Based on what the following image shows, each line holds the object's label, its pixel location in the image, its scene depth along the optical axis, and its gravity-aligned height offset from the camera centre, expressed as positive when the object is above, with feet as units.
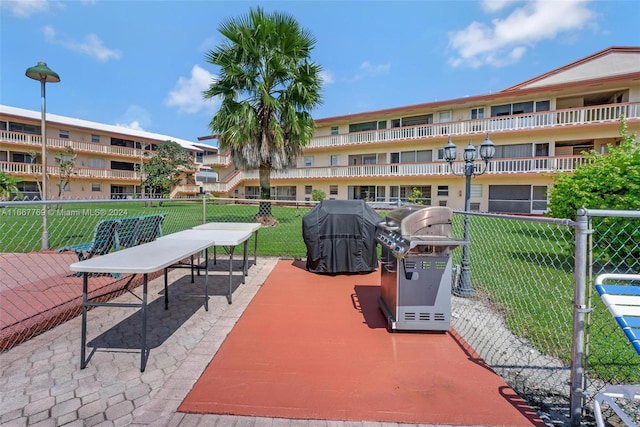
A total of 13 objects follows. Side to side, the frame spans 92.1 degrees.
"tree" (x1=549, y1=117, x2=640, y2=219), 21.15 +1.61
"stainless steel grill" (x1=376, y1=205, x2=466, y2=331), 11.86 -2.69
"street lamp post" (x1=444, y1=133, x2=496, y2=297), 17.22 +0.70
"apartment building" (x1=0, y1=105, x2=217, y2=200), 93.50 +16.16
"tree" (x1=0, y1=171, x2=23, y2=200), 35.19 +1.97
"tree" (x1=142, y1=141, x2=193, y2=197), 106.73 +12.26
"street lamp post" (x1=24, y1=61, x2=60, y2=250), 26.76 +11.25
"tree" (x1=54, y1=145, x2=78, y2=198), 93.15 +11.19
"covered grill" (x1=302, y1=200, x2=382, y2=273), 20.45 -2.23
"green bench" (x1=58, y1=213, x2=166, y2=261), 15.64 -1.82
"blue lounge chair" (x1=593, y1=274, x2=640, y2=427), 5.79 -2.25
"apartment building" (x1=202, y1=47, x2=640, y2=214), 61.87 +15.85
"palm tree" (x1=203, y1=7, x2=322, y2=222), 42.39 +16.33
